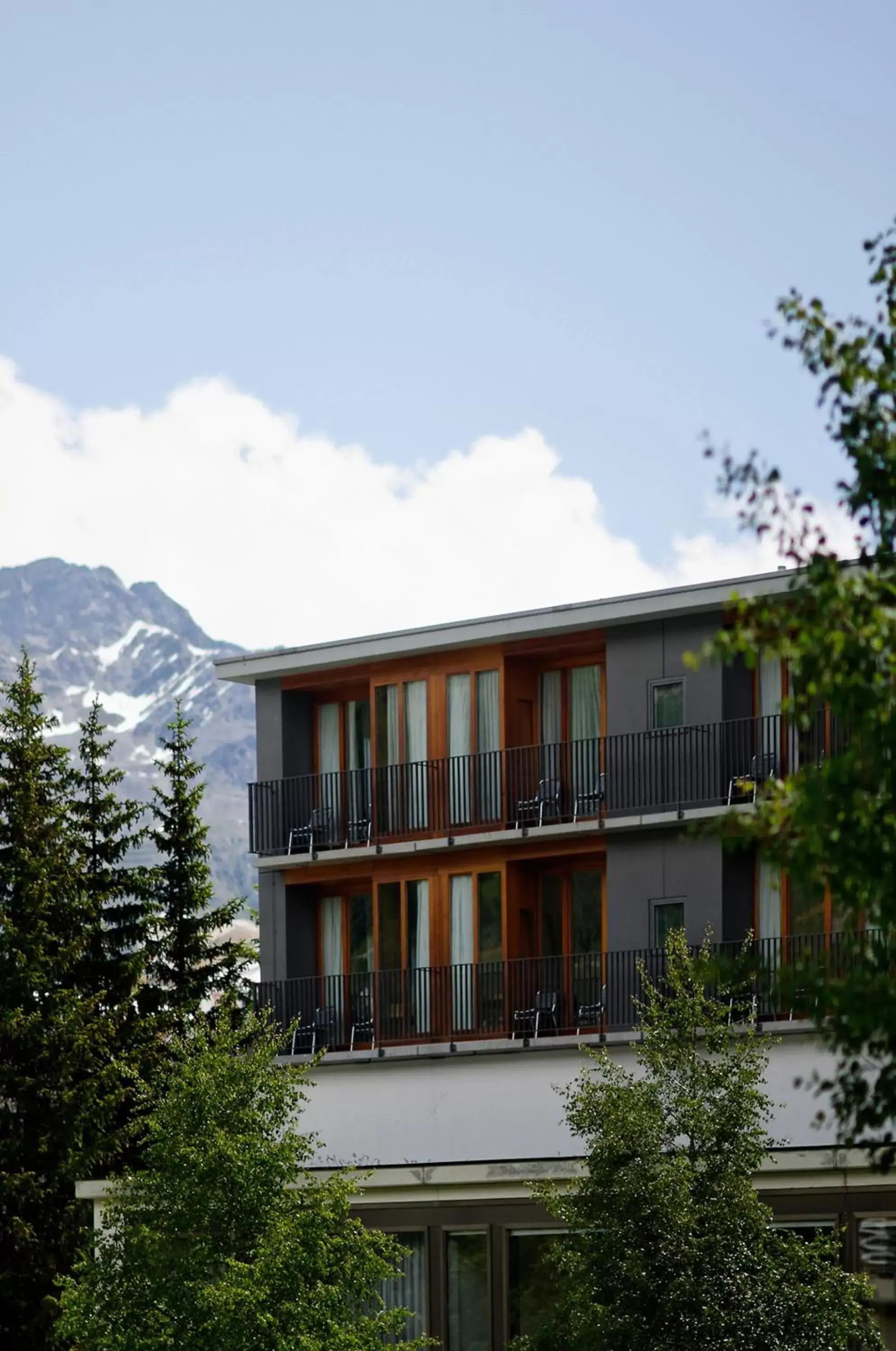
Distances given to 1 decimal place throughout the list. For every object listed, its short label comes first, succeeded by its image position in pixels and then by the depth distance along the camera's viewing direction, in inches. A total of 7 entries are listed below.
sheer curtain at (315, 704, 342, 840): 1863.9
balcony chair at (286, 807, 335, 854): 1863.9
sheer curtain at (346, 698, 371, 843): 1847.9
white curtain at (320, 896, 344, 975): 1875.0
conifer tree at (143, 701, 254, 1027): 2122.3
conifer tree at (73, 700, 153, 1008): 2057.1
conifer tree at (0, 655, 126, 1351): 1850.4
